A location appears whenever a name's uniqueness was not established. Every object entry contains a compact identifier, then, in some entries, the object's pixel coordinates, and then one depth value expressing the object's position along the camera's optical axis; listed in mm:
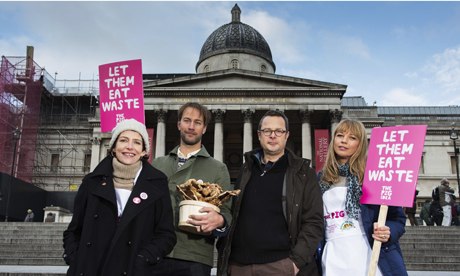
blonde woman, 4023
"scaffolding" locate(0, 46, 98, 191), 35812
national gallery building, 33531
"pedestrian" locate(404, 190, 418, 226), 18641
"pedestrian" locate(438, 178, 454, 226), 16531
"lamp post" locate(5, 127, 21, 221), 22498
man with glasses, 3781
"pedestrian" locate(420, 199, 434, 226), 18375
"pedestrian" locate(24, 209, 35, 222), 21920
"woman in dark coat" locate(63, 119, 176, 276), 3322
